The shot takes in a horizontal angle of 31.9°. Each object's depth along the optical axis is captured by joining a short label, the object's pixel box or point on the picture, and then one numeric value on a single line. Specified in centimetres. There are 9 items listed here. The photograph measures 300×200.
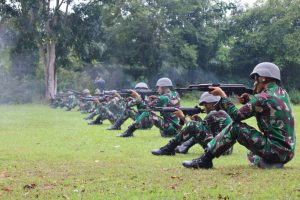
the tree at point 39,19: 3531
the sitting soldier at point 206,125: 967
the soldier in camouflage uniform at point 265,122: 721
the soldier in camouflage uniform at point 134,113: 1388
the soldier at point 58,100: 3322
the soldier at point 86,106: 2602
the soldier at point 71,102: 2991
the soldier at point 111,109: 1830
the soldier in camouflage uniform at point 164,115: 1345
